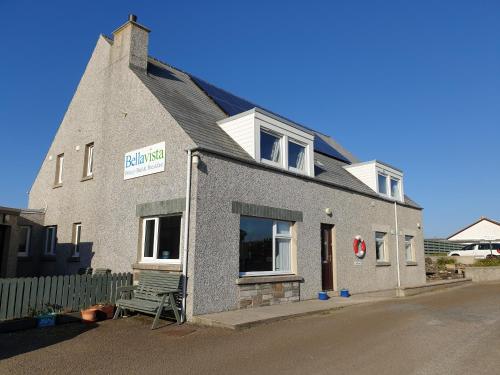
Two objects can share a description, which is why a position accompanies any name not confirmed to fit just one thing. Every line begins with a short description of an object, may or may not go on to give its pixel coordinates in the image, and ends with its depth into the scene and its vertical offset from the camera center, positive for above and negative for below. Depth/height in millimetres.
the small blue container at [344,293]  13414 -1016
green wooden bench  8752 -798
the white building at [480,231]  51894 +4240
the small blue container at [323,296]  12484 -1044
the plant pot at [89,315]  9289 -1274
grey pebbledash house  10094 +1981
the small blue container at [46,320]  8789 -1336
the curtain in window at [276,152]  12562 +3400
